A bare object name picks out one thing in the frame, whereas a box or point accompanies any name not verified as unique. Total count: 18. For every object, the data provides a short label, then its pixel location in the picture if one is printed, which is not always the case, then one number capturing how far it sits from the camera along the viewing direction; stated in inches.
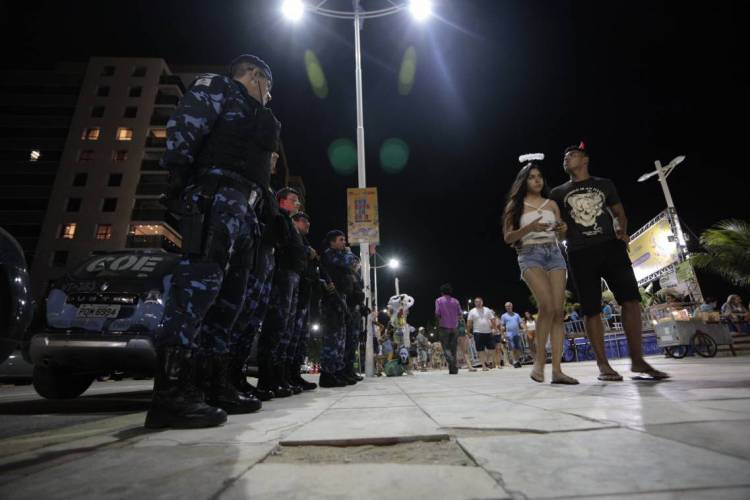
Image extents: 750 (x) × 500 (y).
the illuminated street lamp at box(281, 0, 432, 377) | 397.4
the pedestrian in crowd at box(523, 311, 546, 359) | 509.1
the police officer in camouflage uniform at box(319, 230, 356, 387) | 215.2
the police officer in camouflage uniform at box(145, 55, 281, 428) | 78.4
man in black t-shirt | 144.6
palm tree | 502.3
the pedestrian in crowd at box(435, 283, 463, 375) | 376.2
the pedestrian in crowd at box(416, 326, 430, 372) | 779.9
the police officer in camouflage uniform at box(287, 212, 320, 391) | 182.7
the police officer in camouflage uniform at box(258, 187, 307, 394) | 148.8
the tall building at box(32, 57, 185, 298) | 1501.0
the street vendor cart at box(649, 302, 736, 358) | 334.6
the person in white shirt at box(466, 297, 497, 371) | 421.1
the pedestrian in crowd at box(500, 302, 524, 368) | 452.1
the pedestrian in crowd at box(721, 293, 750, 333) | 396.2
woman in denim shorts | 151.3
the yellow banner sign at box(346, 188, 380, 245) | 378.3
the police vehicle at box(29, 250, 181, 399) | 133.3
